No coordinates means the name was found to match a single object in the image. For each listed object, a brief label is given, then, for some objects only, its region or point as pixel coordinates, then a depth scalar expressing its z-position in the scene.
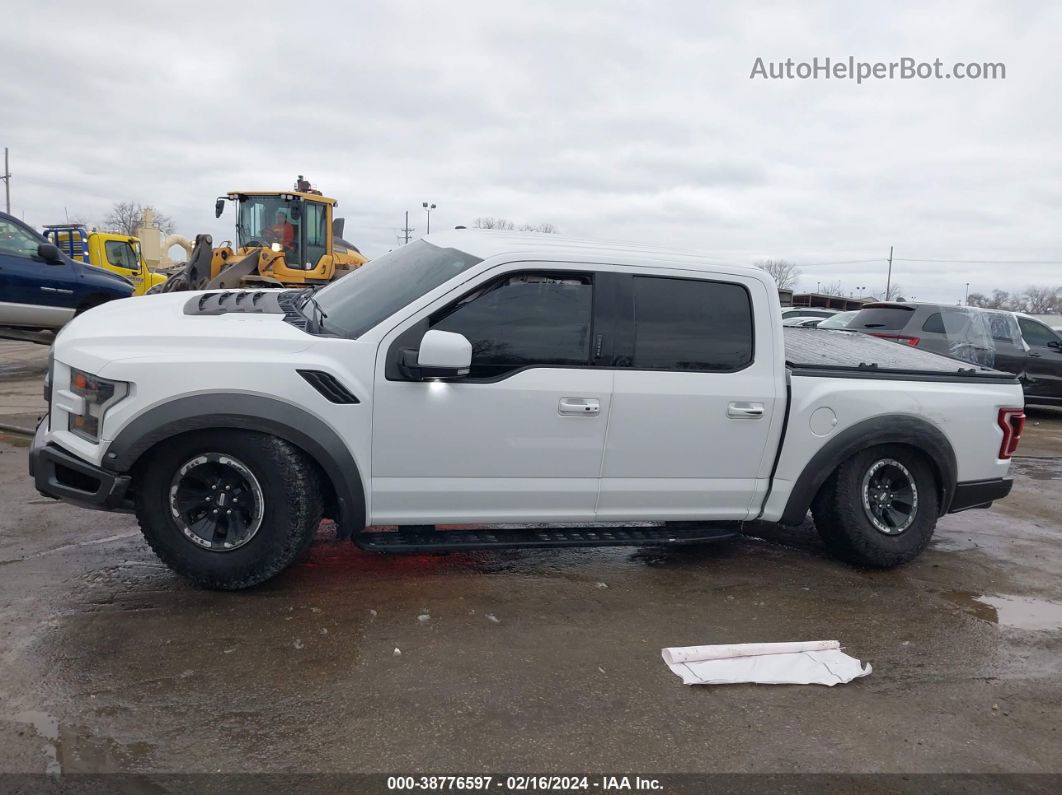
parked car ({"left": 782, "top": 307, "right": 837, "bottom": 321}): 23.00
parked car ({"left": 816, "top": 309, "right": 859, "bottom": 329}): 15.10
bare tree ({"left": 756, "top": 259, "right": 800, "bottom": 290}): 89.59
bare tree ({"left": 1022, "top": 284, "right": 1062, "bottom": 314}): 96.94
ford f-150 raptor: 3.79
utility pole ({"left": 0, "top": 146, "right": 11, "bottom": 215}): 57.25
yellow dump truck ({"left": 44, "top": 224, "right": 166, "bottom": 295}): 21.33
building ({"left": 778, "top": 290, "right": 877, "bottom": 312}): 45.05
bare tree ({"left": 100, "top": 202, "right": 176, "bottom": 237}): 80.75
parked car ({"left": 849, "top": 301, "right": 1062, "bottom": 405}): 11.38
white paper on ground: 3.58
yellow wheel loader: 14.66
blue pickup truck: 11.02
